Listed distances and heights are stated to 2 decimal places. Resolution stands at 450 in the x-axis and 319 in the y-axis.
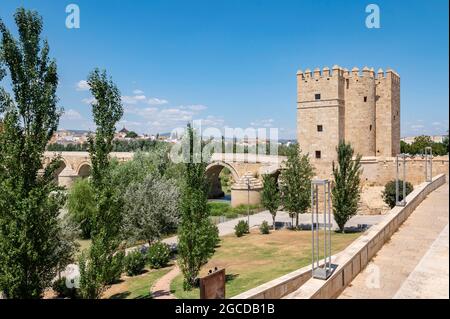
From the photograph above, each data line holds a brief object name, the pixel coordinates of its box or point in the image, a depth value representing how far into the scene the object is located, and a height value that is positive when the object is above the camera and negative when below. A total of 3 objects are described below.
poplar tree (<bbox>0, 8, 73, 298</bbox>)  11.10 -0.28
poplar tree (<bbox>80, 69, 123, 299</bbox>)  12.34 -1.31
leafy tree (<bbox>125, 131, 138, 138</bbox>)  158.43 +11.62
